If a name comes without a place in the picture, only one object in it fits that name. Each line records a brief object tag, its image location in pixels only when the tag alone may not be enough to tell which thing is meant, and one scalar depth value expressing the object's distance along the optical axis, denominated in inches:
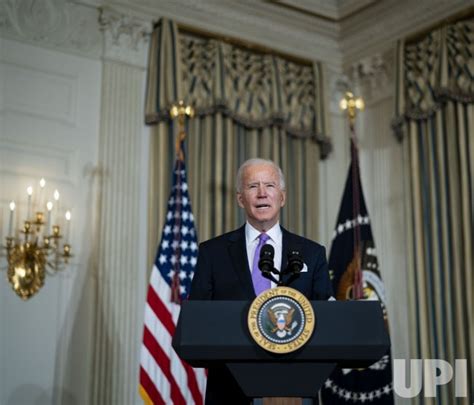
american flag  212.1
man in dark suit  117.3
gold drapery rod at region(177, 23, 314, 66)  277.0
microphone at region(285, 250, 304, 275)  101.0
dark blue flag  241.1
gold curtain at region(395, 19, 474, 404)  249.4
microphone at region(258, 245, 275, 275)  100.7
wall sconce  222.1
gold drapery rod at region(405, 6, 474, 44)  265.3
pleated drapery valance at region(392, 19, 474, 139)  260.1
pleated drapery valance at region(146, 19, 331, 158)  265.0
